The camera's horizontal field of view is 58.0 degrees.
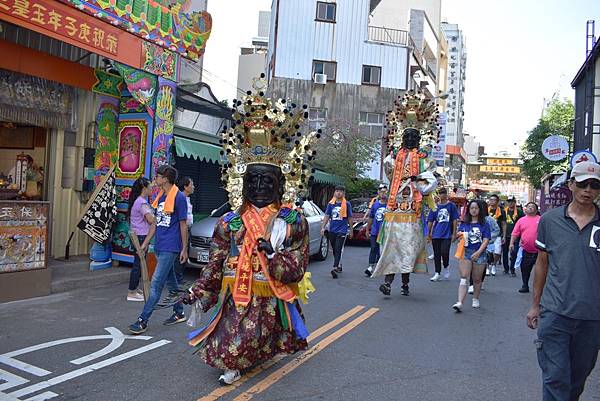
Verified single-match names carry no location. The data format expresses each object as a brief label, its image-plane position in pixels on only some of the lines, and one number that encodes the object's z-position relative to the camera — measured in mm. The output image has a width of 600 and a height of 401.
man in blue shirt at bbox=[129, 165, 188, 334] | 5691
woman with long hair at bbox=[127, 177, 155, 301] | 7262
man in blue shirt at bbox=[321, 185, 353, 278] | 10492
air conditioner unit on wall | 28219
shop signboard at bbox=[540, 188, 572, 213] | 15836
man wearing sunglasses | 3271
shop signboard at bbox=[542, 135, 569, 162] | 15391
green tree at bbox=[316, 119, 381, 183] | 21266
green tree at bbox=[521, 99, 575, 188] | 23984
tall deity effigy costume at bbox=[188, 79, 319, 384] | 4320
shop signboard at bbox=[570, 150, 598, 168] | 6884
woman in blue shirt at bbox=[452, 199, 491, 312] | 7402
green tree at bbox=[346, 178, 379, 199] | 21703
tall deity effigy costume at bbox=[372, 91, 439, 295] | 8133
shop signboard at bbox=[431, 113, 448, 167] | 30672
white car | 9156
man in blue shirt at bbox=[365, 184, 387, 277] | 10781
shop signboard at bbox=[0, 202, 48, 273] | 6918
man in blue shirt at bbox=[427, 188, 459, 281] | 10531
